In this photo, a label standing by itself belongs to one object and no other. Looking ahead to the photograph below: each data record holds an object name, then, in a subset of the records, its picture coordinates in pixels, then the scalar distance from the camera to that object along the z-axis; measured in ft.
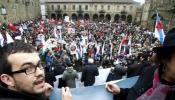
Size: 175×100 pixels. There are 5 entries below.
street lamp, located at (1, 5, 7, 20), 54.22
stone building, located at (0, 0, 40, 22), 55.50
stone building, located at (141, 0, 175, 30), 66.39
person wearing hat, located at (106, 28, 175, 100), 2.57
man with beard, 2.57
